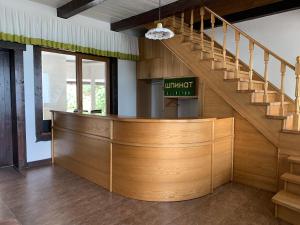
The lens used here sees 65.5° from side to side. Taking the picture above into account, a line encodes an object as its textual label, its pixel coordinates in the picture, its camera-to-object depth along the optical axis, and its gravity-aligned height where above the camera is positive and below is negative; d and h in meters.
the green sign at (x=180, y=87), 4.31 +0.24
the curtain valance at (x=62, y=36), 3.61 +1.15
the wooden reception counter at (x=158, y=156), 2.78 -0.72
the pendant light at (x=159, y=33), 2.87 +0.84
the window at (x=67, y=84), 4.16 +0.29
